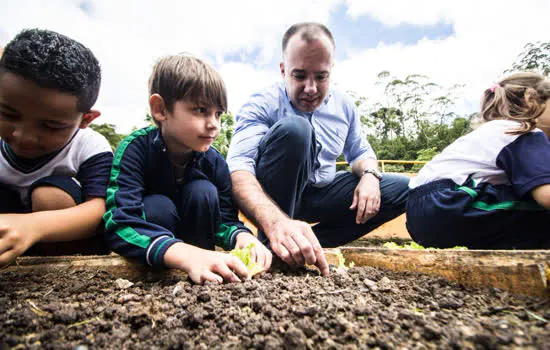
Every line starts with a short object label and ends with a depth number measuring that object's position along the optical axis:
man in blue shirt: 0.72
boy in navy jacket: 0.49
